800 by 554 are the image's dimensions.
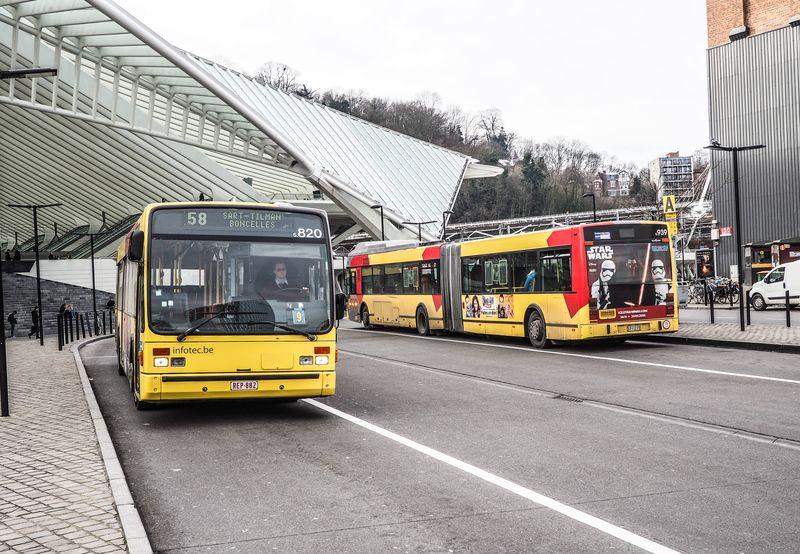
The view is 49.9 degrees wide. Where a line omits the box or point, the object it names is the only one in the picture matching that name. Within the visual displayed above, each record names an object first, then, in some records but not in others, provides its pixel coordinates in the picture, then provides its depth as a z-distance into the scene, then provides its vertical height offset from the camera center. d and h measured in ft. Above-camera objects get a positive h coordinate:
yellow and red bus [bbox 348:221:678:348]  61.05 +0.36
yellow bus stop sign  89.92 +8.57
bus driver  33.35 +0.38
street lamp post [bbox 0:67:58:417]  35.17 -3.09
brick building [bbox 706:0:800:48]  172.96 +54.70
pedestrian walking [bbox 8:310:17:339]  138.31 -2.65
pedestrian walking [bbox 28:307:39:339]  130.33 -2.78
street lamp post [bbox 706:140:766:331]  69.61 +4.37
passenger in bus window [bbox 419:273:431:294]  86.84 +0.80
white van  108.37 -0.68
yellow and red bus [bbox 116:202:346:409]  31.99 -0.23
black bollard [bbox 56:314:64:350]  83.46 -2.81
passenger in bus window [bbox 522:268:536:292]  66.39 +0.60
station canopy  113.91 +31.28
